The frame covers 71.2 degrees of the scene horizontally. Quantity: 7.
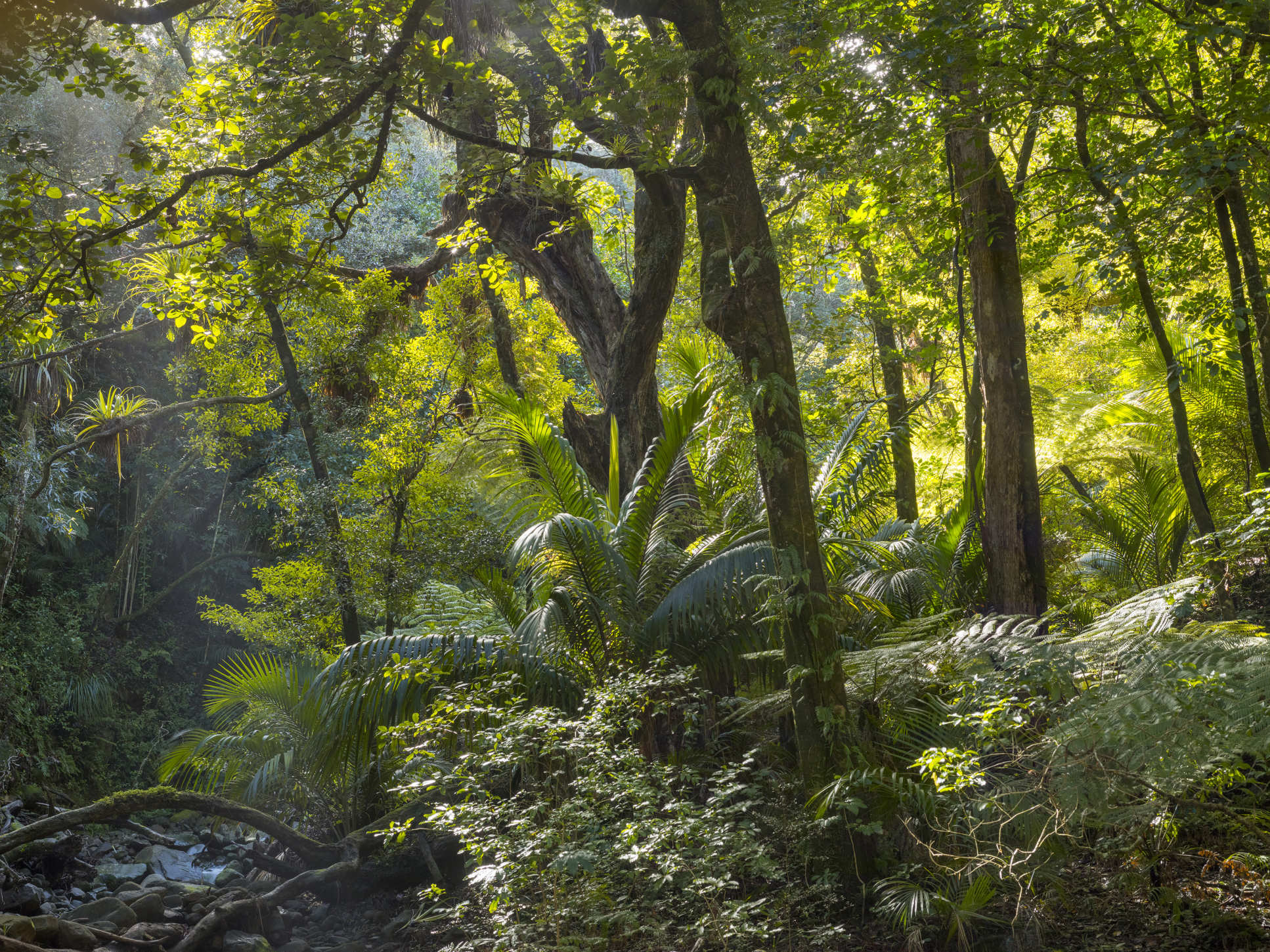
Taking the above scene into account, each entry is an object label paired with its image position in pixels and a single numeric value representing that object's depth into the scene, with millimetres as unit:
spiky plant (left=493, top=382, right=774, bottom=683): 5695
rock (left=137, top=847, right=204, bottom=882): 9961
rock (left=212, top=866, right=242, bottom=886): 8617
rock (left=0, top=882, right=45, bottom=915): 7383
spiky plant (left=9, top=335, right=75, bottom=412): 11391
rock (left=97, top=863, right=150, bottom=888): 9250
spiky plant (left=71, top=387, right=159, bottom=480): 10938
